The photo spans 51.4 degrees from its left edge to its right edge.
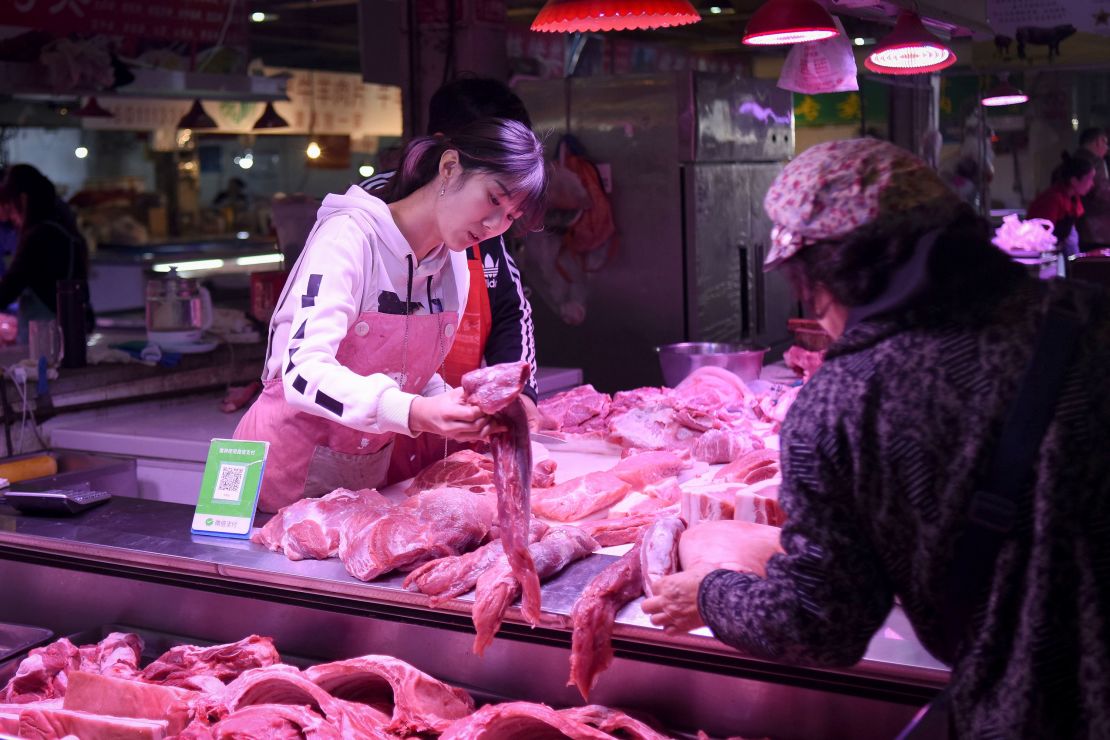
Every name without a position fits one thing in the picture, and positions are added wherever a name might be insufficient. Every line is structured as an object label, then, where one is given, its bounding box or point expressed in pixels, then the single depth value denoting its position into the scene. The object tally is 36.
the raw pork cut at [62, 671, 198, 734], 2.40
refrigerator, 6.97
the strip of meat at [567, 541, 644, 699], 2.20
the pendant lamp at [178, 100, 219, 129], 12.84
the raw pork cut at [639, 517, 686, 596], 2.29
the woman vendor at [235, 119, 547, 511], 2.56
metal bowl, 4.94
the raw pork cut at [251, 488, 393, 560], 2.68
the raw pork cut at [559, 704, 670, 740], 2.25
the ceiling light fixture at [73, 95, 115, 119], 12.24
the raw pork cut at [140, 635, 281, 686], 2.62
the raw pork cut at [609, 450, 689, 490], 3.28
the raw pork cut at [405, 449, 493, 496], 3.22
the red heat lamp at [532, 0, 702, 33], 4.02
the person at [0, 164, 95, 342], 7.60
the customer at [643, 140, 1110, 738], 1.56
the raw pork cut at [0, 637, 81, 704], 2.64
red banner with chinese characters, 6.83
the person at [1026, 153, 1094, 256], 10.28
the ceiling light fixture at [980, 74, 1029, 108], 10.09
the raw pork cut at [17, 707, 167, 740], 2.30
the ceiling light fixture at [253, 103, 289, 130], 14.07
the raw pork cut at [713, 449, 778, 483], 3.11
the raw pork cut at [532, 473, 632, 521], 2.98
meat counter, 2.15
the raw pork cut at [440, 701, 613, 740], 2.26
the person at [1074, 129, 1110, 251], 10.46
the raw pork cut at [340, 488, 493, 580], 2.54
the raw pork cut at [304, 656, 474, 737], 2.39
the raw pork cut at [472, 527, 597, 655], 2.32
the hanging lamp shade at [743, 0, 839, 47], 4.44
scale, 3.10
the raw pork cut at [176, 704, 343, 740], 2.36
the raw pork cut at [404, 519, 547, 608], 2.44
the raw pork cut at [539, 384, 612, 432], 4.28
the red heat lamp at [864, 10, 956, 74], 5.25
